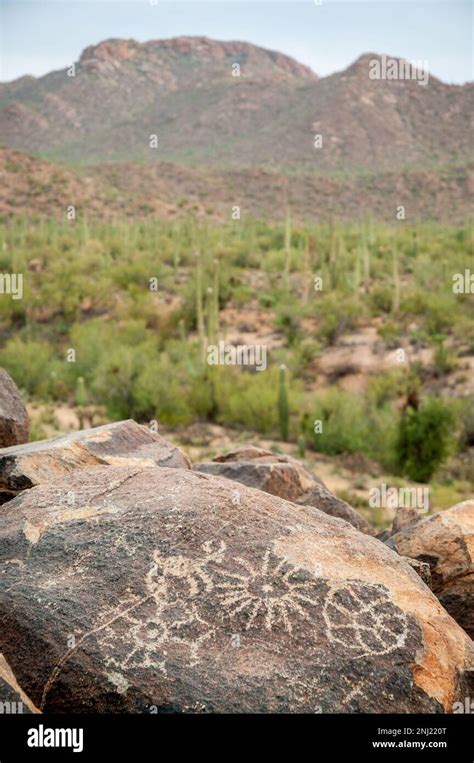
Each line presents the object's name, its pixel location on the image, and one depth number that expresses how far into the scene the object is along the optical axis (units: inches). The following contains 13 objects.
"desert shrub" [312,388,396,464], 692.7
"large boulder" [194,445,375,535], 255.9
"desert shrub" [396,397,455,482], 642.2
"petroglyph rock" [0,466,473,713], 131.0
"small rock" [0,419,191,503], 196.1
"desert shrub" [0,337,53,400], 900.7
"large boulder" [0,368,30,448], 240.4
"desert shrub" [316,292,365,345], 1000.9
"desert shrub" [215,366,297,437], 763.4
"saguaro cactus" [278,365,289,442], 721.0
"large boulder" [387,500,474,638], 202.5
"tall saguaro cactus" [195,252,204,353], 851.0
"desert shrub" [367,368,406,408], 799.7
